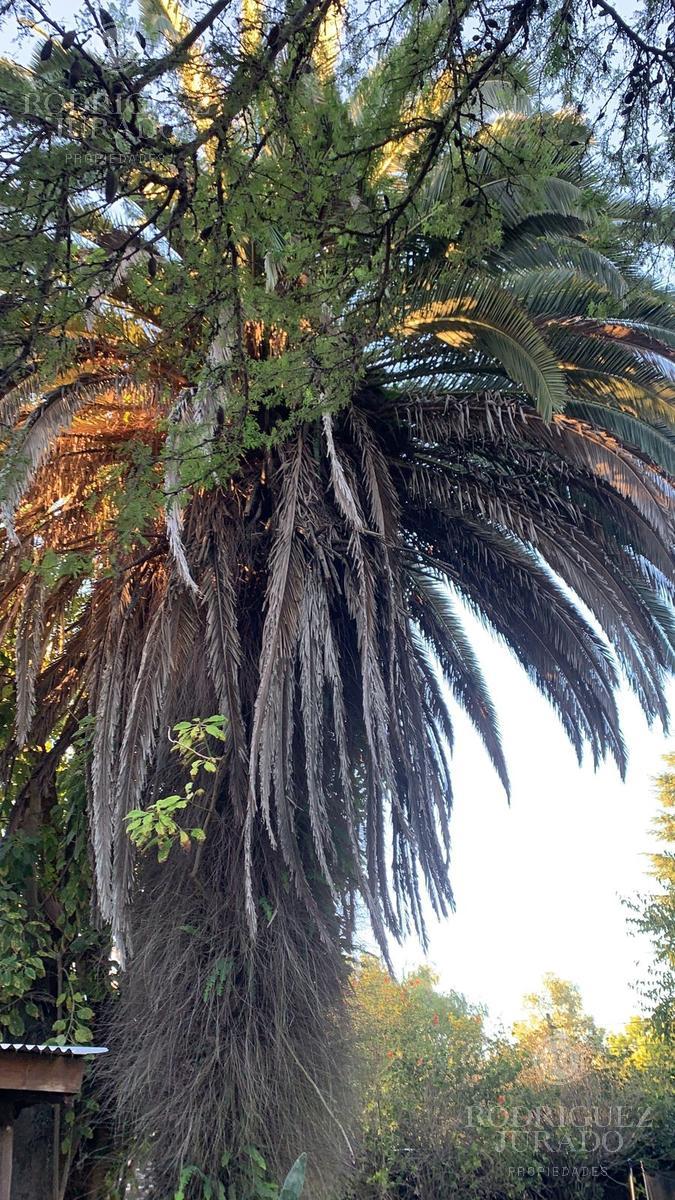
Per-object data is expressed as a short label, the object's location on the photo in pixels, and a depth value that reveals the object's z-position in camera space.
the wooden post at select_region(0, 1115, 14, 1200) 5.16
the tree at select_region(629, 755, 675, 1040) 11.80
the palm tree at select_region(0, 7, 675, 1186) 5.30
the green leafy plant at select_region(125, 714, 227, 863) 4.99
